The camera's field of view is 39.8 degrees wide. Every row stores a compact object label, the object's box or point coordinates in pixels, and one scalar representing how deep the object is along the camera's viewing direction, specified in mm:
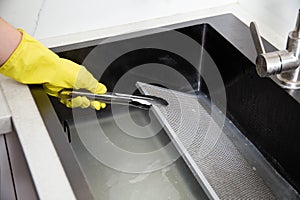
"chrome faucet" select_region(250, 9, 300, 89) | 819
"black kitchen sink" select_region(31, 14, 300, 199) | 887
